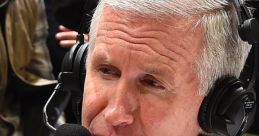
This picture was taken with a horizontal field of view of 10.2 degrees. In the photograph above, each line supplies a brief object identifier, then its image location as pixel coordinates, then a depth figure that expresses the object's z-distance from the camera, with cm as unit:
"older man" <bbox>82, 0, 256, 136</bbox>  196
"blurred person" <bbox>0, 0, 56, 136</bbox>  254
